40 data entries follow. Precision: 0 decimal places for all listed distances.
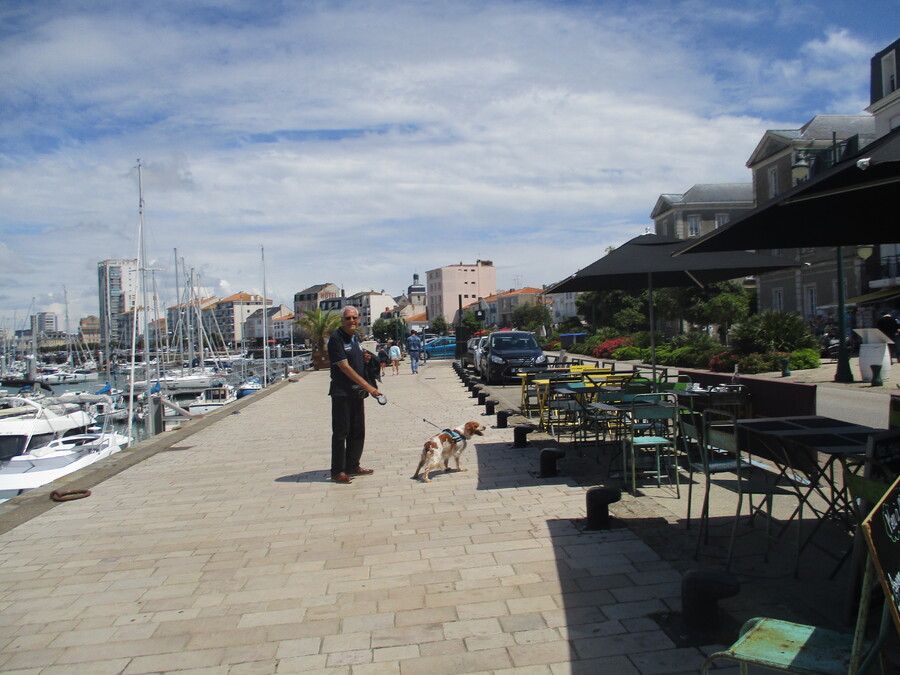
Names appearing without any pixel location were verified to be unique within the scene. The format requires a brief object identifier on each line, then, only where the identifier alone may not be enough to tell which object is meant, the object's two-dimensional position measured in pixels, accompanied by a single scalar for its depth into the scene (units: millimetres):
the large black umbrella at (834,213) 3436
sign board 2002
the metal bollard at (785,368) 18891
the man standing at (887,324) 12295
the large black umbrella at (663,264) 8352
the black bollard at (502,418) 11367
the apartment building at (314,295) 172250
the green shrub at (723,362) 20625
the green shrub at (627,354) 30297
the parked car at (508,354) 20812
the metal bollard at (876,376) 16391
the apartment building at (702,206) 64062
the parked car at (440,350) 46406
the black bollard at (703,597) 3449
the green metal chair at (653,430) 6156
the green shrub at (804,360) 20312
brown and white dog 7609
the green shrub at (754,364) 19969
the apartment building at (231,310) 171350
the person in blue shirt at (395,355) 30133
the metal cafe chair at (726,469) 4309
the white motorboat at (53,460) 16812
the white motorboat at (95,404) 29000
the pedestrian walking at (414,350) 30797
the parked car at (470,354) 31547
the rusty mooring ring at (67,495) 7473
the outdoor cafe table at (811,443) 3926
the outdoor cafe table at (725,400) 7219
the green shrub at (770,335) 21312
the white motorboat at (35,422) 22453
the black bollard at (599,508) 5348
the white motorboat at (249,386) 43375
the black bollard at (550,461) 7281
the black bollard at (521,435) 9148
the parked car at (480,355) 24495
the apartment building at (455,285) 143375
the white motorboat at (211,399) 36969
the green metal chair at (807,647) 2123
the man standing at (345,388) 7559
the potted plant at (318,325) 46031
